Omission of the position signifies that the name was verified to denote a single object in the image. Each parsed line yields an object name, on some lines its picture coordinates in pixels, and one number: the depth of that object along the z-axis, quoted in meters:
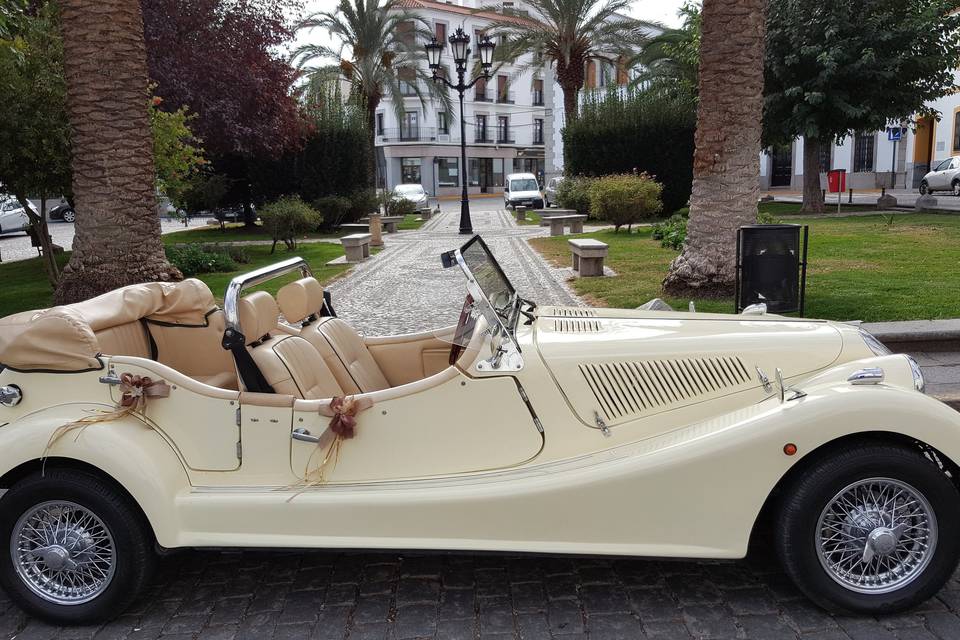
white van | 32.78
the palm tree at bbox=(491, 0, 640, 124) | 28.48
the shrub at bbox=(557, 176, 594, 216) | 24.50
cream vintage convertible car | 2.72
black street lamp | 20.47
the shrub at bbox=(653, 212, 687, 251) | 13.07
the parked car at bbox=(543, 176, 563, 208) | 31.77
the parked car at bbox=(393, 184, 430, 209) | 33.72
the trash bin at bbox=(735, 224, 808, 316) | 6.61
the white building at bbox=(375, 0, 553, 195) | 59.44
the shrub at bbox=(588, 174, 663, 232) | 18.48
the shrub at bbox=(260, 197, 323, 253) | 16.08
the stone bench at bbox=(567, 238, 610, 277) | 11.27
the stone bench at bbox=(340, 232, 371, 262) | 14.73
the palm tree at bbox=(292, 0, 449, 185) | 31.53
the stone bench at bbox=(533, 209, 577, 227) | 23.03
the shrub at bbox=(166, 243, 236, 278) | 13.82
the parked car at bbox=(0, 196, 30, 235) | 25.81
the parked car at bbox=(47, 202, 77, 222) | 32.73
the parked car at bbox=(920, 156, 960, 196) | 28.77
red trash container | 24.12
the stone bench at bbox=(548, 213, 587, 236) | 19.92
